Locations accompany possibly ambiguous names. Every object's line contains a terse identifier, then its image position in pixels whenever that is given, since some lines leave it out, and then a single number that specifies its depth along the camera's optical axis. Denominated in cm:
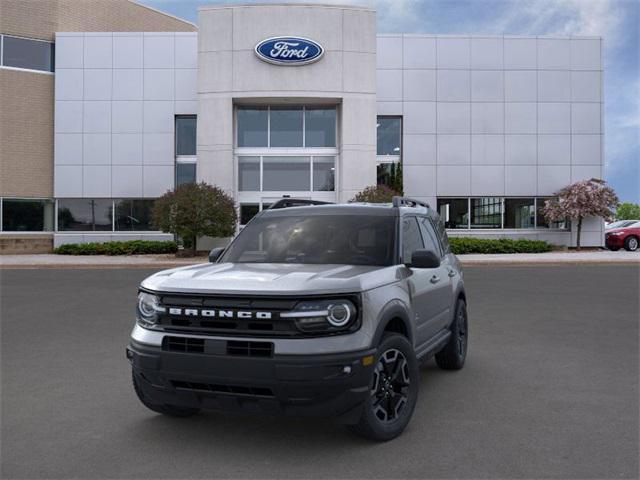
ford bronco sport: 372
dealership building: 2930
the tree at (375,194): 2415
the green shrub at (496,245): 2636
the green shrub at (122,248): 2675
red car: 2964
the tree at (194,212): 2372
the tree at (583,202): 2791
